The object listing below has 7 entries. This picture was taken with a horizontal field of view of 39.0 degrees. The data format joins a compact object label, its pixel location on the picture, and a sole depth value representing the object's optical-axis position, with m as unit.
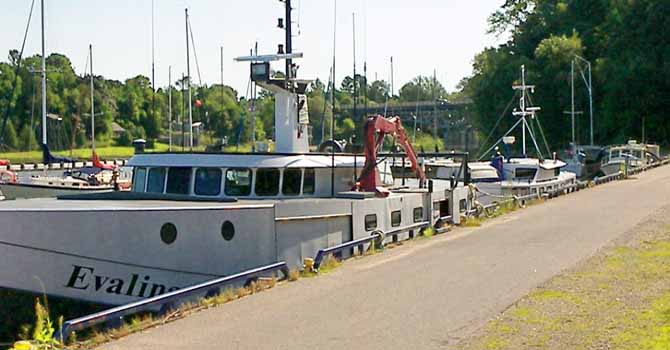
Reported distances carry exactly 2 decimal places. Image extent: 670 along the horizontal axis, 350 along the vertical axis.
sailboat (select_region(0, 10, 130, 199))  42.59
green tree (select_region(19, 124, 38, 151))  70.56
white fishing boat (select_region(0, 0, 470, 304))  16.19
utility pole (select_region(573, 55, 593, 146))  72.12
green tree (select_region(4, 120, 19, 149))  69.25
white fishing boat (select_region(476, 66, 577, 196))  40.12
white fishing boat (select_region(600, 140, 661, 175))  54.38
